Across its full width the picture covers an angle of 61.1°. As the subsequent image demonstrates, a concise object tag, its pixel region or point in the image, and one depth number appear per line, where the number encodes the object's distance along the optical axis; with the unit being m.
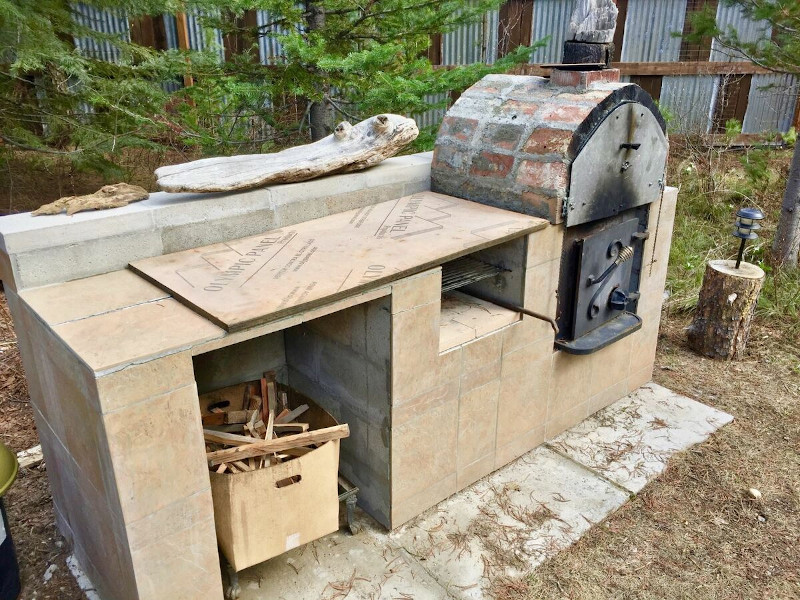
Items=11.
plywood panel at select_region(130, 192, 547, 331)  3.08
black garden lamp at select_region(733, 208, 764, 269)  5.86
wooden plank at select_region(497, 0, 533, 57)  11.91
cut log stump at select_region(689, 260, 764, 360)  5.97
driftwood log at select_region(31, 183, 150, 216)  3.51
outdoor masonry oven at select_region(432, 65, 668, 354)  4.20
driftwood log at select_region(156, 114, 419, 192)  3.84
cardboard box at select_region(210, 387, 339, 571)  3.23
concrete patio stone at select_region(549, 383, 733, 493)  4.68
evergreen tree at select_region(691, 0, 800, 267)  7.29
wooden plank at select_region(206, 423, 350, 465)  3.28
